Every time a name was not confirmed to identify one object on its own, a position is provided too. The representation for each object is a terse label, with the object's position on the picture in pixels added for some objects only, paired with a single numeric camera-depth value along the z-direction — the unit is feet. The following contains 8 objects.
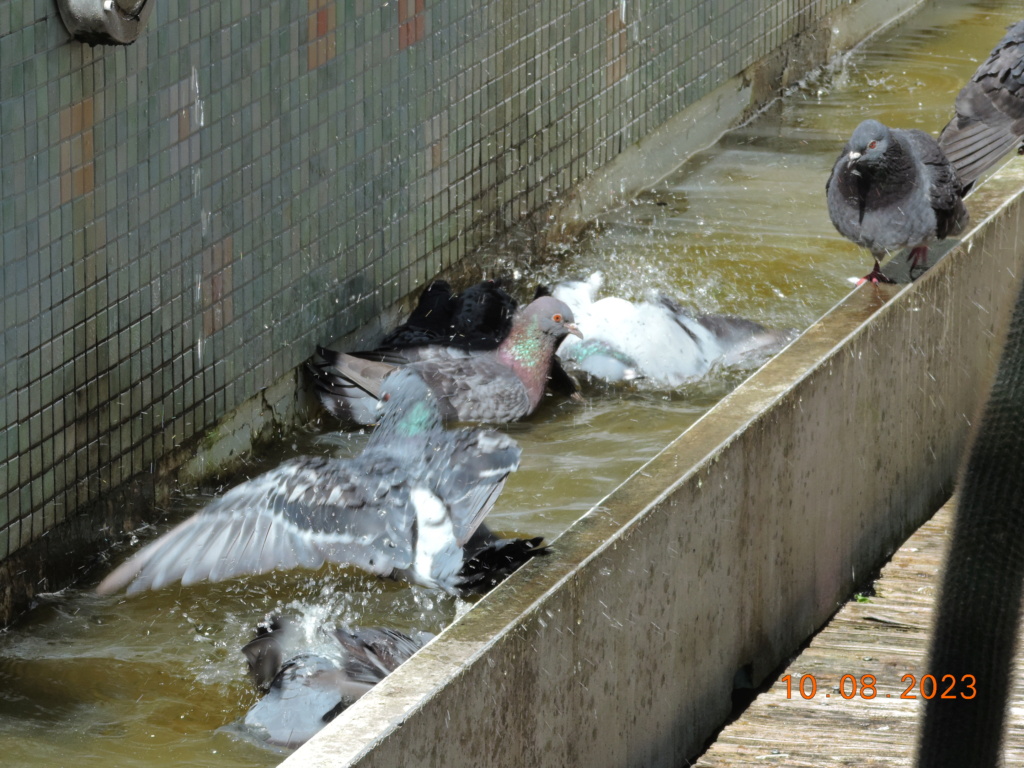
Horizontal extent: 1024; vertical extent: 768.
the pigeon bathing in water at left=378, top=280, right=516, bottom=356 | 39.78
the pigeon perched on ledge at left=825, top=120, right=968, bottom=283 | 32.60
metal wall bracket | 28.12
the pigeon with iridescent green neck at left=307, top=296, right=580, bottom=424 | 37.22
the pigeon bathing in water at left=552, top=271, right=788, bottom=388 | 40.16
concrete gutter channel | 18.29
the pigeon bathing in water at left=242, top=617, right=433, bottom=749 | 23.32
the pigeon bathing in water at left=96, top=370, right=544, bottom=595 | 26.40
